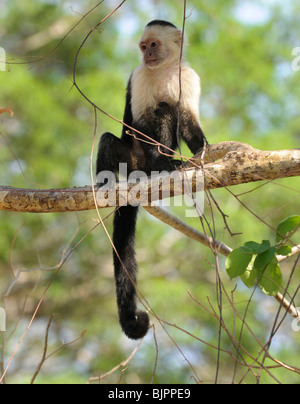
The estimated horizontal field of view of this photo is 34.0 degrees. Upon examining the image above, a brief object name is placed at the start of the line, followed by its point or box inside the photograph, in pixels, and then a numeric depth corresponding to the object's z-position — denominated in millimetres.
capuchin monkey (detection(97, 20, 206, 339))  3598
